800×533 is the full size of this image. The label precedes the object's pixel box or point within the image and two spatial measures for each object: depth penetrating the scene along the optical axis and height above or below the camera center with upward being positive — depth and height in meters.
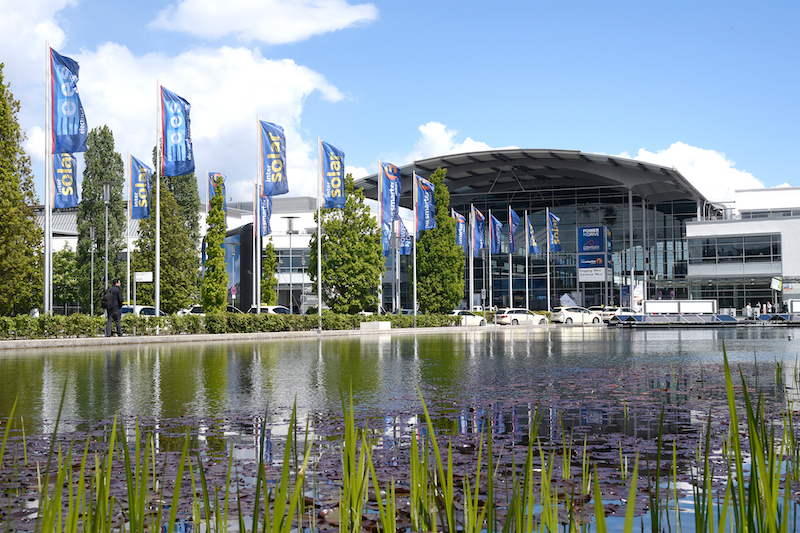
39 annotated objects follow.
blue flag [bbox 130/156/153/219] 41.94 +6.02
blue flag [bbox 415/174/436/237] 49.75 +5.90
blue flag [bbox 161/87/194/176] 30.98 +6.64
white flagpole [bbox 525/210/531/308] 67.38 +4.73
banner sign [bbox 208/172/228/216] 41.81 +6.27
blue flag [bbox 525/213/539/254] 66.62 +4.72
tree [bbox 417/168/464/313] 55.34 +2.15
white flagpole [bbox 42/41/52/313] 26.58 +3.48
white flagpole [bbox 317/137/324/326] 39.75 +2.89
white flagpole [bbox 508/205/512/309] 64.50 +1.78
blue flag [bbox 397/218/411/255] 53.59 +3.87
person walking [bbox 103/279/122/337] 26.53 -0.12
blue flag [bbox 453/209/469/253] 58.47 +4.96
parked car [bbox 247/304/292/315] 45.47 -0.67
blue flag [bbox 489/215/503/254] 62.38 +4.95
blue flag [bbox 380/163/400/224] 44.47 +6.14
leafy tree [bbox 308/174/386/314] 45.50 +2.35
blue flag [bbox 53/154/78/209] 31.54 +4.94
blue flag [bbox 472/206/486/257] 63.62 +5.57
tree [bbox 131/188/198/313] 57.06 +3.06
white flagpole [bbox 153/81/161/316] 30.92 +5.69
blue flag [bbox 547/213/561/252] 67.56 +5.52
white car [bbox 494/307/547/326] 60.50 -1.68
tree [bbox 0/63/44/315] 28.95 +2.73
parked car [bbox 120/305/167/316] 45.93 -0.58
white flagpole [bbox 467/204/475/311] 62.73 +4.30
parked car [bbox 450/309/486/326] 55.88 -1.60
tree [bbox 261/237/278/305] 62.53 +1.79
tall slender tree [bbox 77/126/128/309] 56.05 +6.96
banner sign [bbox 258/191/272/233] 40.16 +4.33
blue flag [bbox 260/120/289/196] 35.50 +6.34
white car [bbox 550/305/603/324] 65.38 -1.78
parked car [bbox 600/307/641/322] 65.00 -1.46
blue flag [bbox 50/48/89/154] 26.59 +6.63
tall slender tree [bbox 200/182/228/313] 39.25 +1.58
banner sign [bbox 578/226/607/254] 70.62 +5.02
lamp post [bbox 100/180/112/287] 39.86 +5.69
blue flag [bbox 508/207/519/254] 64.19 +6.04
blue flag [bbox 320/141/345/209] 39.38 +6.20
